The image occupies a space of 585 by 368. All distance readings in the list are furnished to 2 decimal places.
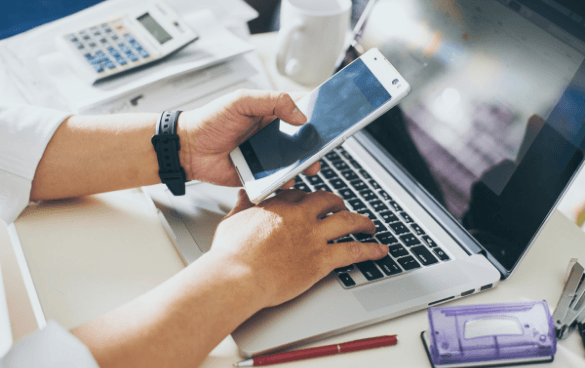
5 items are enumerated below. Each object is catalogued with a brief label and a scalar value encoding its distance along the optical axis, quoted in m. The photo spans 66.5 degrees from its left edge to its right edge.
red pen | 0.40
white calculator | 0.72
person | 0.38
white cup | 0.72
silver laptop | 0.44
